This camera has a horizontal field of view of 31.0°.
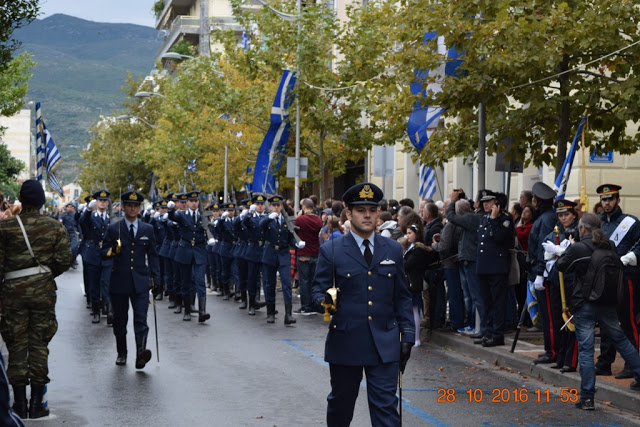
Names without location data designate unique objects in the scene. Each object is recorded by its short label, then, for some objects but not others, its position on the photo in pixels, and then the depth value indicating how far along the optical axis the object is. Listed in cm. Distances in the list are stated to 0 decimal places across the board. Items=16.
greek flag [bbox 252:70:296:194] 2872
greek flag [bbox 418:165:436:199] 2334
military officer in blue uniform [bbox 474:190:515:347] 1453
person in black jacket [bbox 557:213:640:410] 1044
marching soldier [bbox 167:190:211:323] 1923
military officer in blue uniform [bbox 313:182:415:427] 742
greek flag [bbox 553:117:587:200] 1377
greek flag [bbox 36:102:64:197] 2903
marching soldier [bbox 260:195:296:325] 1880
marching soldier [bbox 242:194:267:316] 1953
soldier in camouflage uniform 962
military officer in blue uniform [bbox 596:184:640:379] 1178
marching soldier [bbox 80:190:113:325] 1889
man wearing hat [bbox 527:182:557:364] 1255
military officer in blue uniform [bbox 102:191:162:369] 1276
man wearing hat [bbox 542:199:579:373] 1177
